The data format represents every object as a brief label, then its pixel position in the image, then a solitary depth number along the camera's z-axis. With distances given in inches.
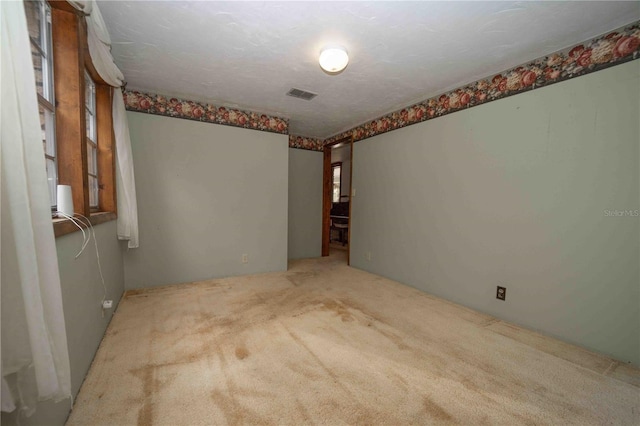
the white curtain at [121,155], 70.6
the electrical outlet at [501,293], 88.7
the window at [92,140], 81.6
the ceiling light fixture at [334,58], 76.2
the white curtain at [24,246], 28.2
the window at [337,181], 252.2
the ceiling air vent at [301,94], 110.2
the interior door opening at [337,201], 188.1
